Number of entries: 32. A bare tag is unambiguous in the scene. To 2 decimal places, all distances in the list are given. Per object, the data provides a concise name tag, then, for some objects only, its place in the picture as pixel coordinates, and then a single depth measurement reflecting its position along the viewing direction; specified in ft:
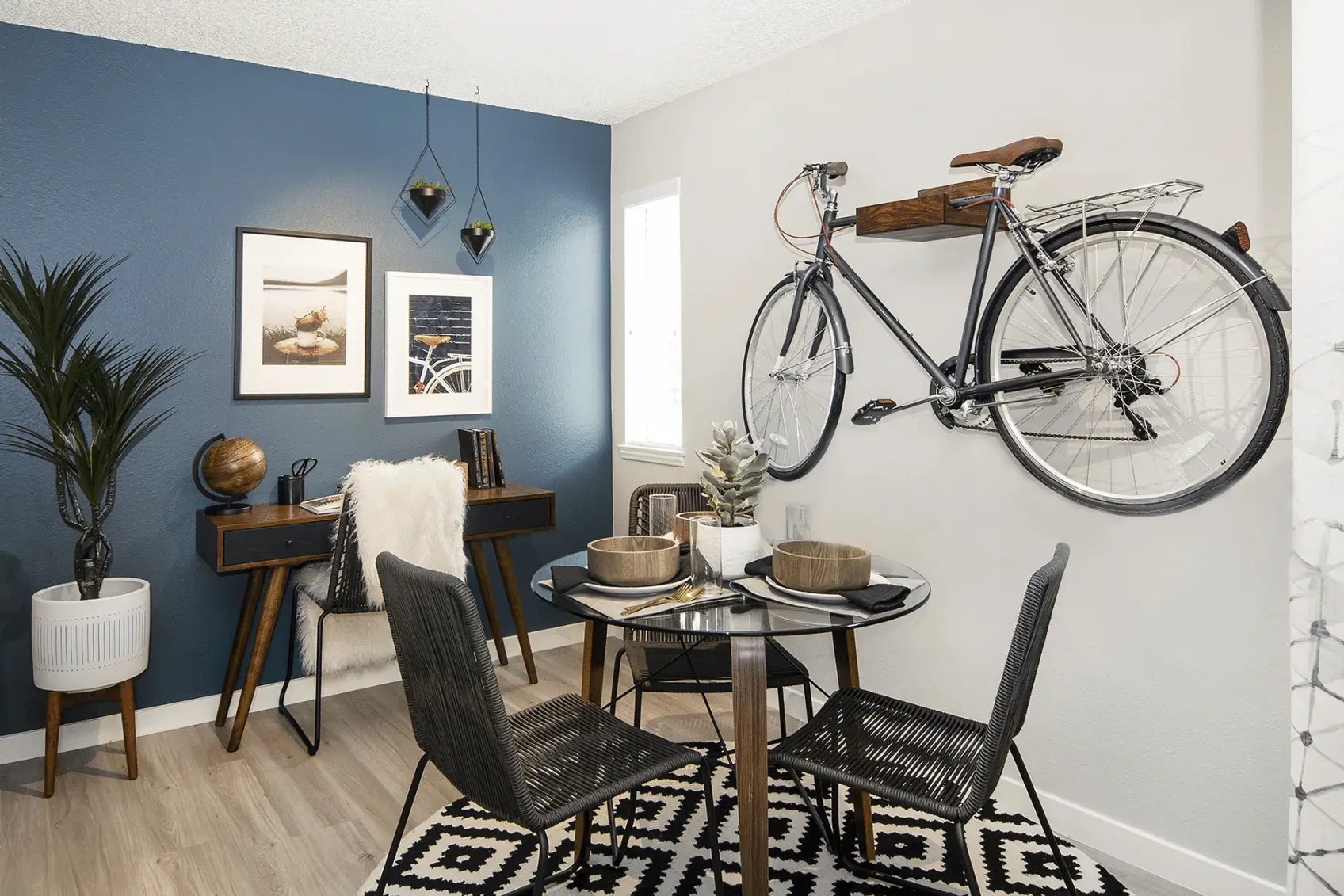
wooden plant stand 8.68
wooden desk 9.56
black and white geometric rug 7.04
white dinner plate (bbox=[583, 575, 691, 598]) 6.45
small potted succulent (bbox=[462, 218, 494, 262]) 12.05
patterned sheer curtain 5.02
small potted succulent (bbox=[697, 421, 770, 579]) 6.83
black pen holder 10.78
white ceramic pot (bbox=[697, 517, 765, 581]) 6.90
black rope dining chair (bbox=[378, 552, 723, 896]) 4.98
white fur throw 9.46
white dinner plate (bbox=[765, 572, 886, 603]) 6.17
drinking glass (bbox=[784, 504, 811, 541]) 7.34
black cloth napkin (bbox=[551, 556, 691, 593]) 6.56
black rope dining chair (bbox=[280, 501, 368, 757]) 9.50
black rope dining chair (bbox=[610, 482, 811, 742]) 7.72
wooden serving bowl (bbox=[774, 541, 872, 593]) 6.31
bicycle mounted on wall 6.45
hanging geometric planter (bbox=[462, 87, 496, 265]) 12.05
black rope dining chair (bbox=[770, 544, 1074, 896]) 5.23
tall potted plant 8.57
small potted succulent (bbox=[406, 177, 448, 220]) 11.48
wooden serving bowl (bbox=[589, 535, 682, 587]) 6.57
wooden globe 10.09
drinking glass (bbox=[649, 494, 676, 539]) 7.22
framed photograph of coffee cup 10.75
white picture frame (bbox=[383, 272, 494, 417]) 11.93
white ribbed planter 8.55
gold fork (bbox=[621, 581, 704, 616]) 6.27
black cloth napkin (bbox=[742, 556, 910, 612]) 6.00
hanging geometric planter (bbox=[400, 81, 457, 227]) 11.50
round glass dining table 5.79
